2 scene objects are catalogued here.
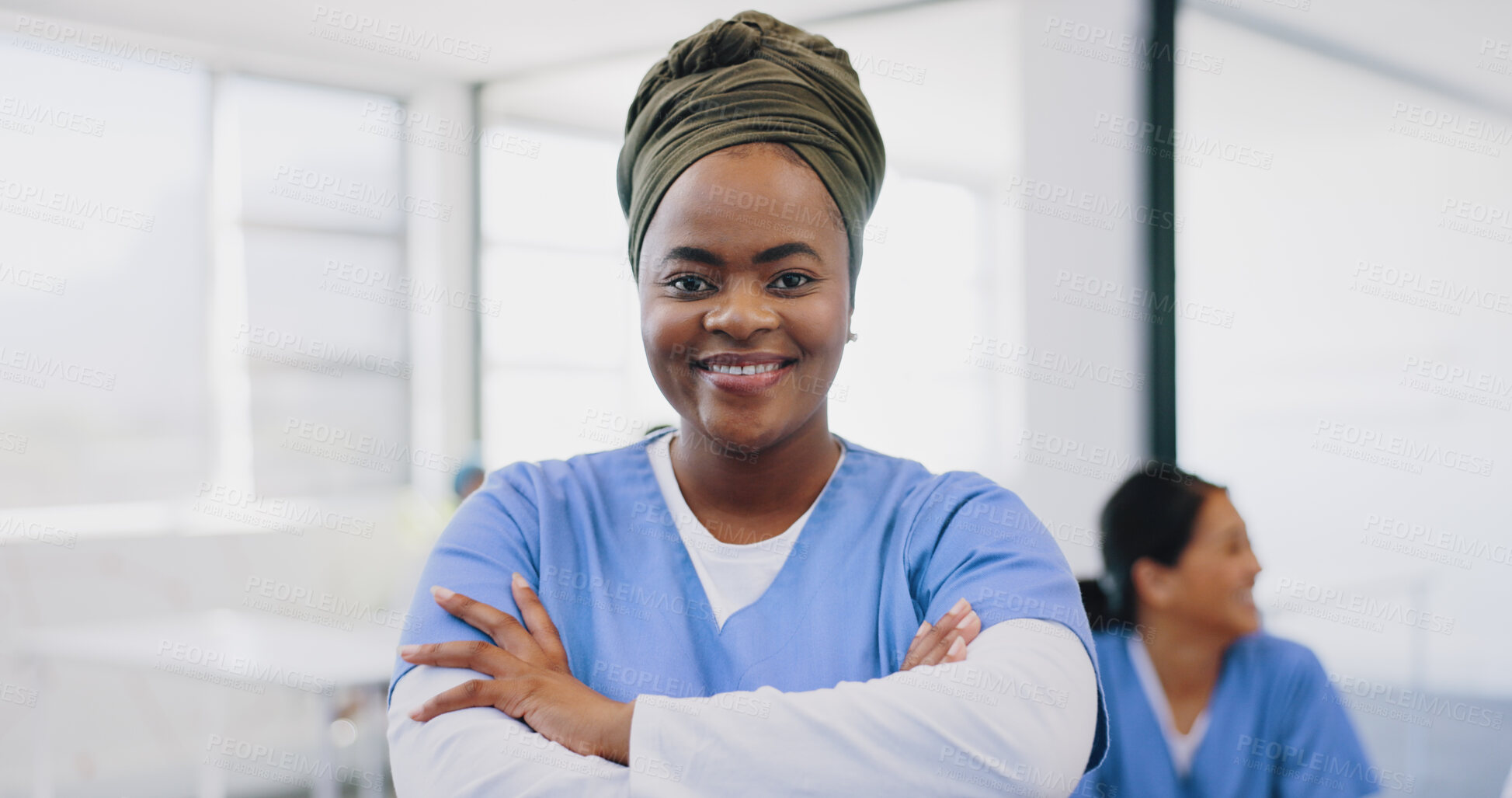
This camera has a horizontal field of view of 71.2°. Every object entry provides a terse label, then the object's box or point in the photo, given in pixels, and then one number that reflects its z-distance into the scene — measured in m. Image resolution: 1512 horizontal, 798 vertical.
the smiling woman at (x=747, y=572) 0.93
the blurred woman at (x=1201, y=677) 1.99
